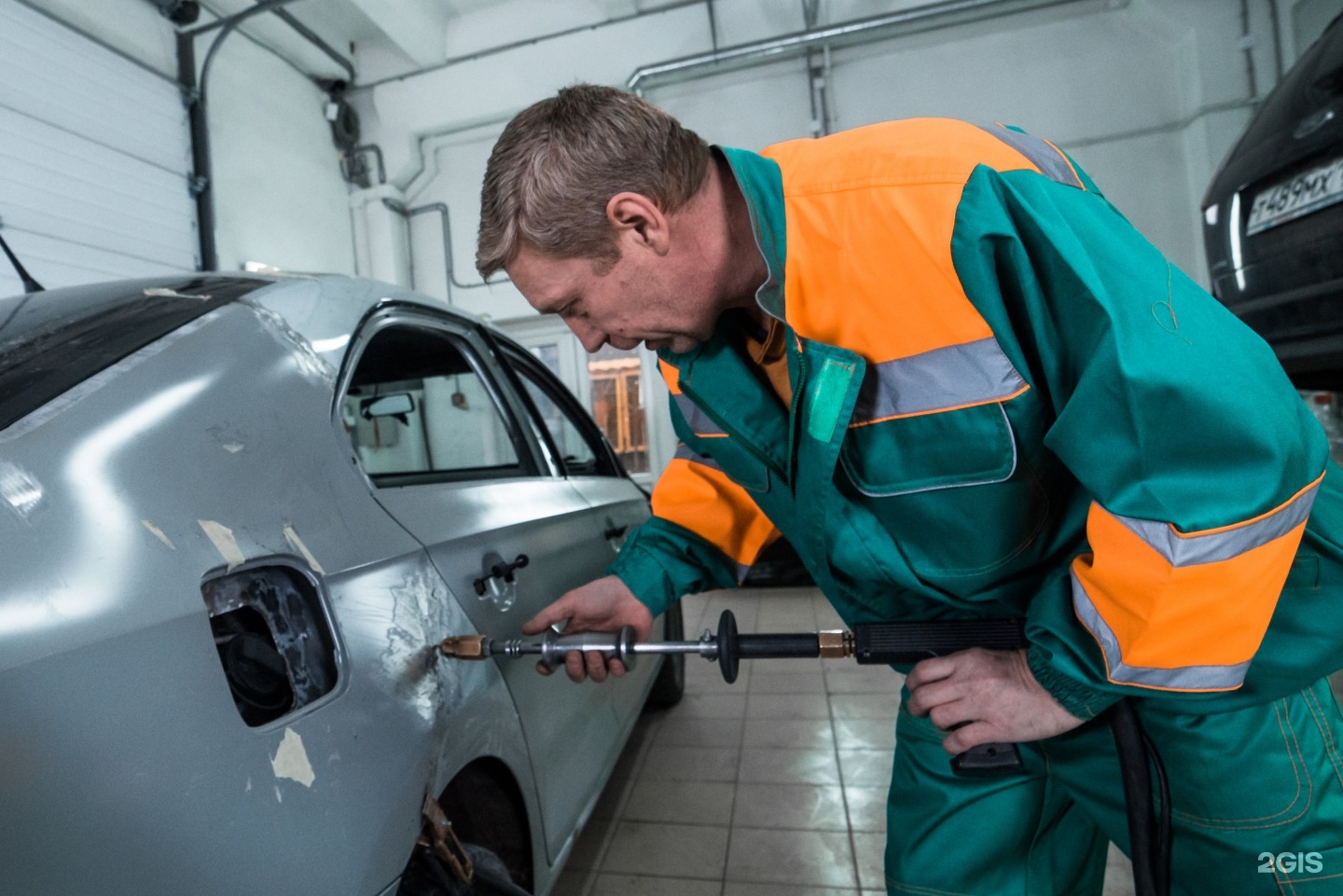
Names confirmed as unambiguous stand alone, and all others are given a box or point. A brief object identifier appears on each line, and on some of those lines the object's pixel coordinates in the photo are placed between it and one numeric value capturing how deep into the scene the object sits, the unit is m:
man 0.72
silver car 0.58
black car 1.76
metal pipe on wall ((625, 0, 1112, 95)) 5.16
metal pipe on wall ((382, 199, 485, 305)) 6.49
